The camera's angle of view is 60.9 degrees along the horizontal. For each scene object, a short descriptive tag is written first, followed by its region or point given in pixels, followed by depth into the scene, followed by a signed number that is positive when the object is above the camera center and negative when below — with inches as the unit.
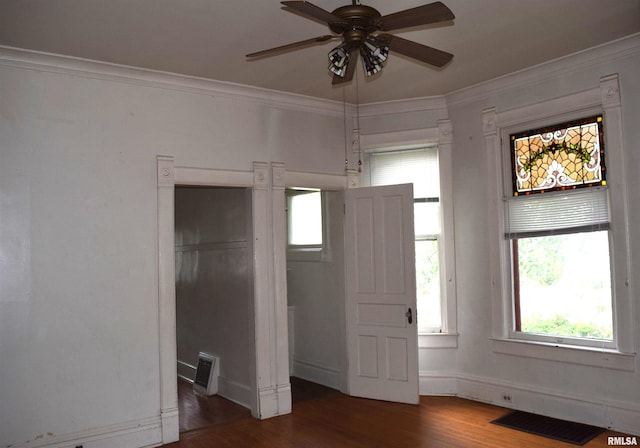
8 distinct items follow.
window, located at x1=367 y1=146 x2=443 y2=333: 225.1 +12.0
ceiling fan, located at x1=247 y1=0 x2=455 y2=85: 104.0 +46.1
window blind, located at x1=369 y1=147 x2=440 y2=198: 227.5 +36.6
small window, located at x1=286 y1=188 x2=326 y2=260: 249.6 +16.2
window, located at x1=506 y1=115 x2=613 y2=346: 179.3 +5.9
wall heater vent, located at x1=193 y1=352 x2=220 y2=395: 235.0 -50.1
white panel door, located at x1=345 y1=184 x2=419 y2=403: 210.4 -15.1
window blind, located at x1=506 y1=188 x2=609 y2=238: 179.2 +13.3
